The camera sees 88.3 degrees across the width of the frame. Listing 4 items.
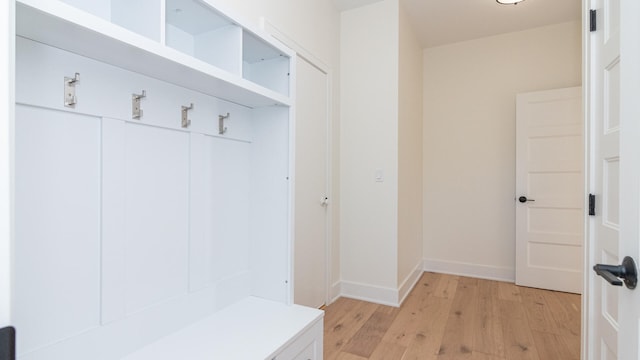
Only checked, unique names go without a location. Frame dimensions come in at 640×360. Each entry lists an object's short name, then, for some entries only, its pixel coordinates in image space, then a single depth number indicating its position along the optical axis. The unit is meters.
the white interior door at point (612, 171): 0.74
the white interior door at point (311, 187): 2.50
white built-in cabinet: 0.92
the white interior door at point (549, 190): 3.27
